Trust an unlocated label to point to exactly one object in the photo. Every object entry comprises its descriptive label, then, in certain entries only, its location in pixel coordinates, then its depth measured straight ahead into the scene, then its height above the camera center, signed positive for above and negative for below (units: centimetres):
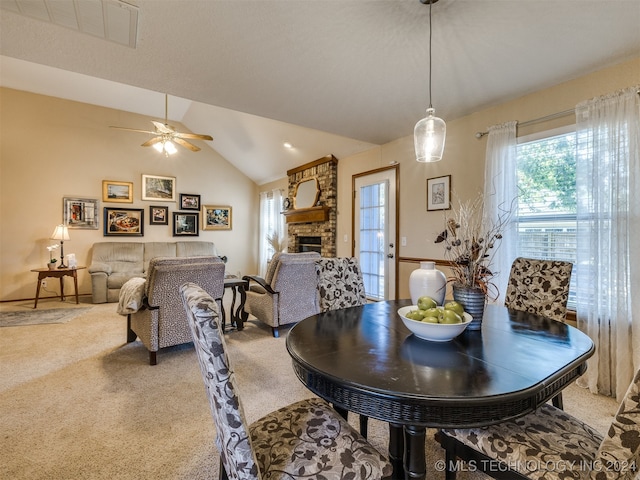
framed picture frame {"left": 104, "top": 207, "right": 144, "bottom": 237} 596 +36
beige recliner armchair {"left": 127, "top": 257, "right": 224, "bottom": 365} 262 -53
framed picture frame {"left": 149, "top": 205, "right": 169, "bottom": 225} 644 +54
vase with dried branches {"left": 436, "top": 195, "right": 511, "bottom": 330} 138 -18
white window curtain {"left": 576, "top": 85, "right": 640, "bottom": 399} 206 +2
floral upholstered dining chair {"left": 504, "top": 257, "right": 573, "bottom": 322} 183 -32
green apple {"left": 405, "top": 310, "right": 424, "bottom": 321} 123 -32
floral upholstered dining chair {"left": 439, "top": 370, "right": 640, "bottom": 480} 75 -69
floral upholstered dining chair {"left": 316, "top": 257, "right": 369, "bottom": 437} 202 -32
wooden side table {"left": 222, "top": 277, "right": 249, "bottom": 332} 364 -76
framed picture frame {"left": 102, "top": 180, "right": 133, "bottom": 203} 593 +98
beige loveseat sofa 512 -37
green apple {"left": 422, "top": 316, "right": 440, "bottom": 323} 117 -32
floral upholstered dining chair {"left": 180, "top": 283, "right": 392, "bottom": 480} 79 -69
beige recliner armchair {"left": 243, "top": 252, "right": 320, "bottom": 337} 334 -61
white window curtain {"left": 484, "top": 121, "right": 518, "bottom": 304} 275 +46
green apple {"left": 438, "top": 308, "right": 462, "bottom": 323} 115 -31
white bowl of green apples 115 -33
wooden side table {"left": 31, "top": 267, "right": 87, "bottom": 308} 473 -56
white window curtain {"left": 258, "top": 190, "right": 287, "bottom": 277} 680 +34
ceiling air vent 165 +132
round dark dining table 84 -43
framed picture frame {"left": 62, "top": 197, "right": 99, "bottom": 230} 554 +52
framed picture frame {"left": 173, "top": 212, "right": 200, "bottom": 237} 670 +35
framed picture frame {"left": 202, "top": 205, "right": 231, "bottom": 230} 707 +53
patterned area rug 388 -109
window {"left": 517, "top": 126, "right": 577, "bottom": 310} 245 +35
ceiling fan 408 +147
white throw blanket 267 -55
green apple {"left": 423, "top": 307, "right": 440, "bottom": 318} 120 -30
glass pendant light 180 +63
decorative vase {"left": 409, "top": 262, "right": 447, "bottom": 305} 144 -22
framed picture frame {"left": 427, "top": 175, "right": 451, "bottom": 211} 337 +54
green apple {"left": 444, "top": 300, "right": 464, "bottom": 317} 124 -29
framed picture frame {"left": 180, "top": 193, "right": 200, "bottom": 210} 677 +88
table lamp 504 +9
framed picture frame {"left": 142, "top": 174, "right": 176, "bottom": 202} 634 +113
